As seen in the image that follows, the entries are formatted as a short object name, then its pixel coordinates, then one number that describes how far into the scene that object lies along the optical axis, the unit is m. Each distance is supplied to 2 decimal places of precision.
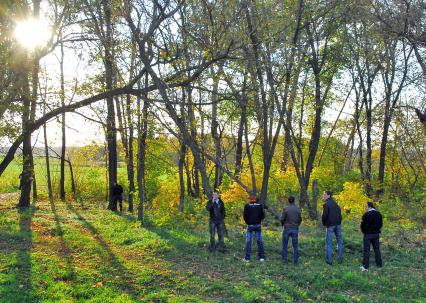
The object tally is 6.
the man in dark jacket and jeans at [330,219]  10.61
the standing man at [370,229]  10.12
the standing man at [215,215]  10.99
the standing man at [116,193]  21.34
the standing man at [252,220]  10.56
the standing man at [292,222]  10.45
